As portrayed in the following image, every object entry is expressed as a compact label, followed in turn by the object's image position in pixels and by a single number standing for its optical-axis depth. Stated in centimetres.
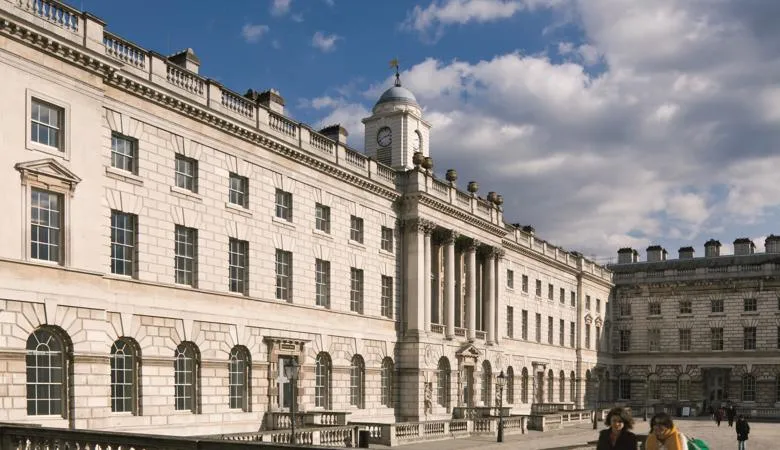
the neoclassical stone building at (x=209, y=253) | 2370
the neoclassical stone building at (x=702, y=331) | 7706
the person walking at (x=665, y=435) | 1079
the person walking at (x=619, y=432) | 1086
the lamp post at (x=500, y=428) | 3868
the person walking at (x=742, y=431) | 3341
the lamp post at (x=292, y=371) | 2542
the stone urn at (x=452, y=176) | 4988
